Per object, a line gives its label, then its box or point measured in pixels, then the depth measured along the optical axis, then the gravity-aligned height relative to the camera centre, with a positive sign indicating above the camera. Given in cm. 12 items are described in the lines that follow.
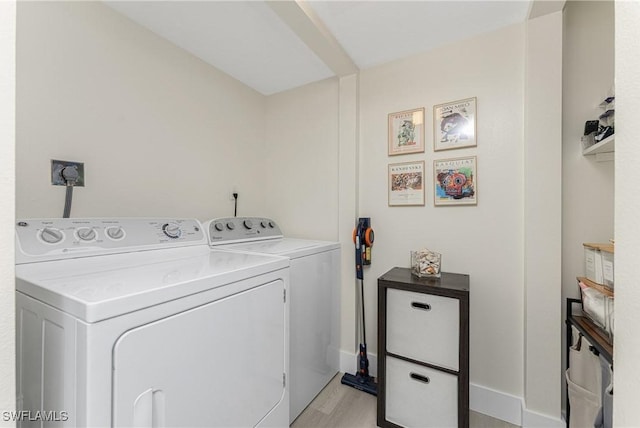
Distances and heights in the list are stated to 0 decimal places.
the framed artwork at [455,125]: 165 +57
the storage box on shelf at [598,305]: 107 -39
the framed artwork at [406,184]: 181 +21
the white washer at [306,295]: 151 -52
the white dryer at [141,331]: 63 -33
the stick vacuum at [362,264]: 186 -37
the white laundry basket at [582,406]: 111 -84
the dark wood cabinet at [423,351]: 136 -75
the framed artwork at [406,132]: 181 +57
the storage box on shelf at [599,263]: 114 -22
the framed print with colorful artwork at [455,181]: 165 +21
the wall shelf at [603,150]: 118 +32
